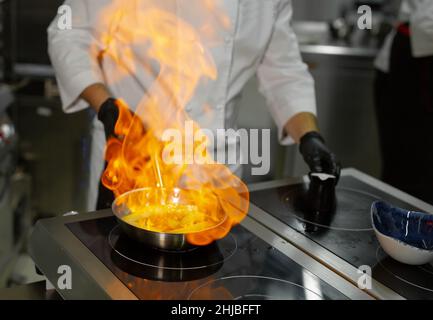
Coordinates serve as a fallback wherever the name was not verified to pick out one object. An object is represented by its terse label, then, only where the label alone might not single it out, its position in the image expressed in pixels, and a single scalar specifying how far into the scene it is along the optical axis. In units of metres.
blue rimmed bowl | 1.19
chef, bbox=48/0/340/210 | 1.67
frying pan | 1.13
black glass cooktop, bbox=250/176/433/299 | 1.15
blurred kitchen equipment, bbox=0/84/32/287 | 2.35
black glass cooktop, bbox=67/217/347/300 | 1.05
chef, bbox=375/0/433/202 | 2.61
